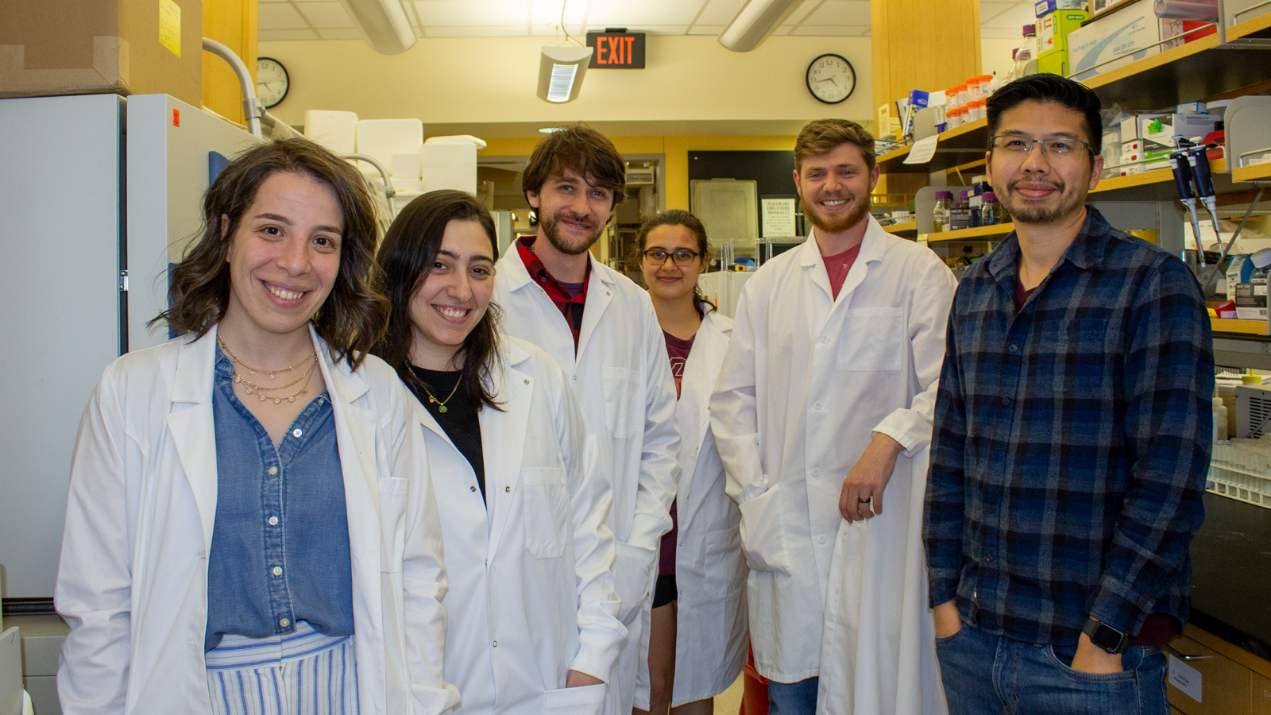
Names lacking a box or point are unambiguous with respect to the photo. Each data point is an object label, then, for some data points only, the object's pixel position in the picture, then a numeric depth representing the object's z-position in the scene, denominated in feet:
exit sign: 19.53
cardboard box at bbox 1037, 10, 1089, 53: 7.25
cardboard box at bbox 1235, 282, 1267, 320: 5.24
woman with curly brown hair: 3.34
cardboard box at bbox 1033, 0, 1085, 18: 7.38
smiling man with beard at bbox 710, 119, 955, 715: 5.86
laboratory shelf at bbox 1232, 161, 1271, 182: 5.07
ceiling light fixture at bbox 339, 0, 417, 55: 12.44
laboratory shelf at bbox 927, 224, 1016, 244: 8.35
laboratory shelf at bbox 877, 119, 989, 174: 8.91
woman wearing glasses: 7.01
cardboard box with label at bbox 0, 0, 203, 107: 4.83
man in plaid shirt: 3.79
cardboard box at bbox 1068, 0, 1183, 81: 6.09
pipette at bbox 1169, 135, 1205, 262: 5.74
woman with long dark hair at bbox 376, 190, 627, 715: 4.40
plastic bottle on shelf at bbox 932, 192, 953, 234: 9.73
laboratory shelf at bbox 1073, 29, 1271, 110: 5.69
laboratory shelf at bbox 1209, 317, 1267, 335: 5.22
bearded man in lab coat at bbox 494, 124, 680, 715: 6.22
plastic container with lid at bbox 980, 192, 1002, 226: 8.90
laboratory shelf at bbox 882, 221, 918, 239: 10.86
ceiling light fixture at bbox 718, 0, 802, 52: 14.12
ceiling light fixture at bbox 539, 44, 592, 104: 15.90
